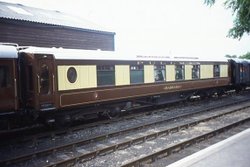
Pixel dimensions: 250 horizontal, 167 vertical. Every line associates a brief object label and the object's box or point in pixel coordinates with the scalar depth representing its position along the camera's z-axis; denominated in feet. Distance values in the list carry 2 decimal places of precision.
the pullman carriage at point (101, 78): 42.32
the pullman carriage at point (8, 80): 38.42
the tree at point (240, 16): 63.26
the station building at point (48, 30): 75.56
